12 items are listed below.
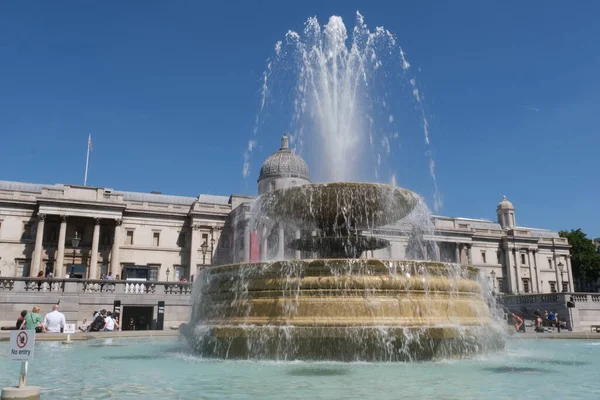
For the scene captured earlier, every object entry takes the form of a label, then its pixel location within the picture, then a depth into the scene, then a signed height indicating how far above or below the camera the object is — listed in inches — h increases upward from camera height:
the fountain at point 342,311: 361.4 -3.4
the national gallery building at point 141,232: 1993.1 +309.8
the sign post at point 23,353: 204.1 -20.5
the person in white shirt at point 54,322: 648.4 -21.4
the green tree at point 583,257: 3134.8 +312.3
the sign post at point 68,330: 580.3 -34.1
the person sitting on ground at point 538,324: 985.5 -31.3
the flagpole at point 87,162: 2180.1 +602.2
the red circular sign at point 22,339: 220.8 -14.8
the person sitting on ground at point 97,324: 869.2 -31.6
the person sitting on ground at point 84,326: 914.5 -37.8
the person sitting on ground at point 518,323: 994.2 -29.4
